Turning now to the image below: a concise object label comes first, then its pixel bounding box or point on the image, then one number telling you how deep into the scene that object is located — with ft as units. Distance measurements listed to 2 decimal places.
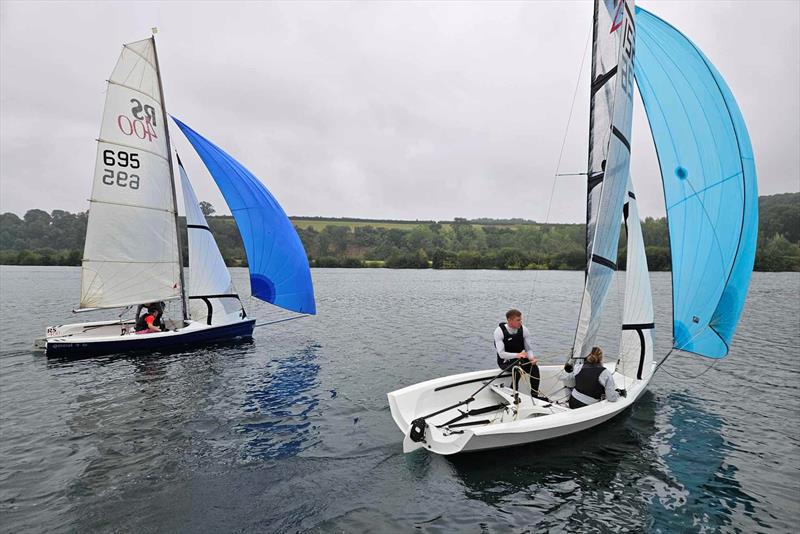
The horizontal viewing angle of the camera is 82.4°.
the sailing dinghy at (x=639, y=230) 23.99
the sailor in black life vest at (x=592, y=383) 26.84
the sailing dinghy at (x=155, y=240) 45.88
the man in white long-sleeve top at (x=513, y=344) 28.14
